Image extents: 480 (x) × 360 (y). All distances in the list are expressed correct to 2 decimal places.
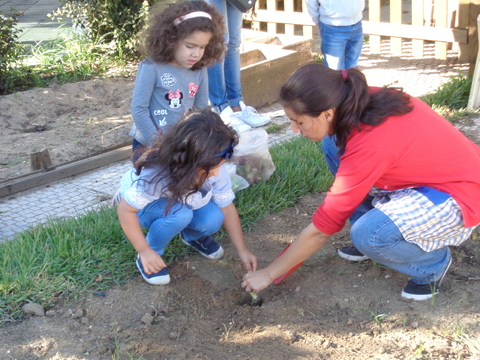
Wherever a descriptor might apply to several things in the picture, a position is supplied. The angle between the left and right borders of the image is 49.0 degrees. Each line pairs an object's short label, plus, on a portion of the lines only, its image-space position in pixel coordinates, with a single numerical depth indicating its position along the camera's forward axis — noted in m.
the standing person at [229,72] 4.30
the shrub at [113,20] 6.43
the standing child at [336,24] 4.80
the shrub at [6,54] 5.70
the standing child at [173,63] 3.08
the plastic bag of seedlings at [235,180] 3.42
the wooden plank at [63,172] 3.90
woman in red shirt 2.06
